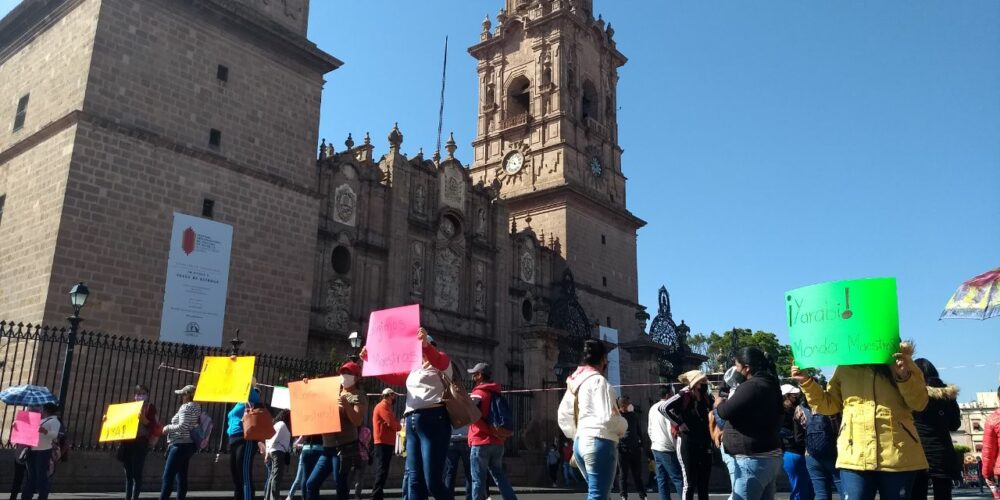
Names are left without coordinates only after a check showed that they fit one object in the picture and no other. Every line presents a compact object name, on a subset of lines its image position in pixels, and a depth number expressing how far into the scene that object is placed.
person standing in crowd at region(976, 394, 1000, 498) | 7.58
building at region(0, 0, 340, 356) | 18.17
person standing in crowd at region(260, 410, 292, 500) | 10.29
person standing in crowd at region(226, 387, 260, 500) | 9.60
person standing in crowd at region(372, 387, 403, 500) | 9.87
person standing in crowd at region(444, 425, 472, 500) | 10.01
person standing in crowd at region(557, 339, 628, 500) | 5.97
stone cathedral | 26.14
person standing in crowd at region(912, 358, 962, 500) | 6.67
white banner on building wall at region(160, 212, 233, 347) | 19.08
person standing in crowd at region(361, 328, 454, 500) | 6.93
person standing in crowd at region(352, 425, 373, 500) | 14.00
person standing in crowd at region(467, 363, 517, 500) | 8.50
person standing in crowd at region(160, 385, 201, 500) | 9.22
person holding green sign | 5.05
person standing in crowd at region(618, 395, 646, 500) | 12.54
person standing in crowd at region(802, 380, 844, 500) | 7.86
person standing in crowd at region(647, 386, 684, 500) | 9.46
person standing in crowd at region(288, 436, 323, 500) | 8.58
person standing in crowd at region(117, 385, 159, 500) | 10.22
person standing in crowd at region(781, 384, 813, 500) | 8.82
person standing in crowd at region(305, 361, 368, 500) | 8.09
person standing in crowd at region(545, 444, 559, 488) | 21.08
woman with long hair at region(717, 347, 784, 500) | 5.69
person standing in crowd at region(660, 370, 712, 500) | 8.81
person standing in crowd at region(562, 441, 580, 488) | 21.50
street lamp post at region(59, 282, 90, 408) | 13.01
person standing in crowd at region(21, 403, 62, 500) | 9.59
